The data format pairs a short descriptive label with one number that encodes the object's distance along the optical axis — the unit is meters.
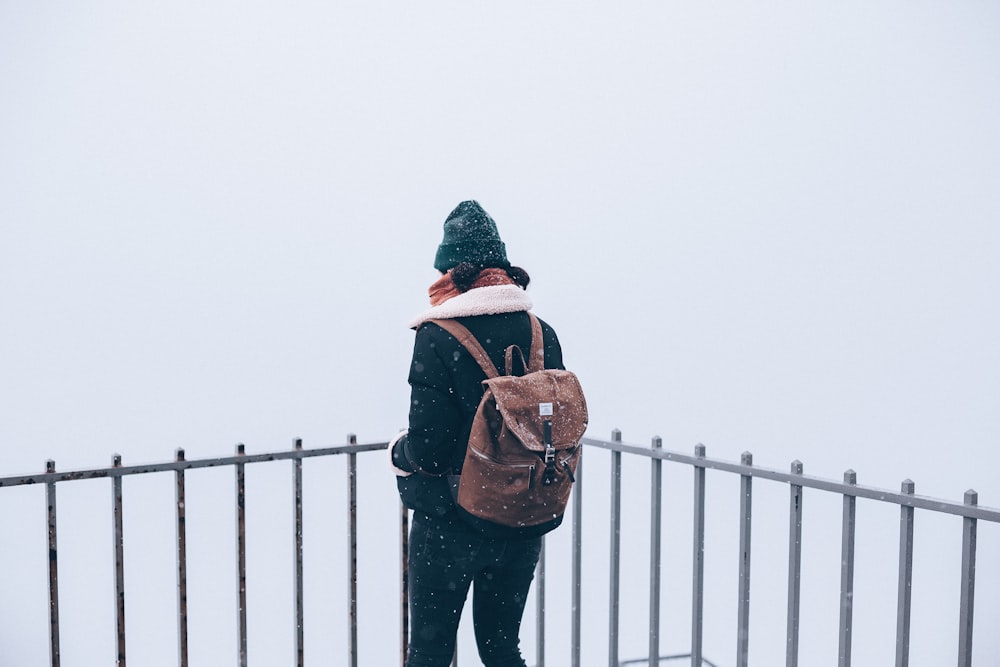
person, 2.39
